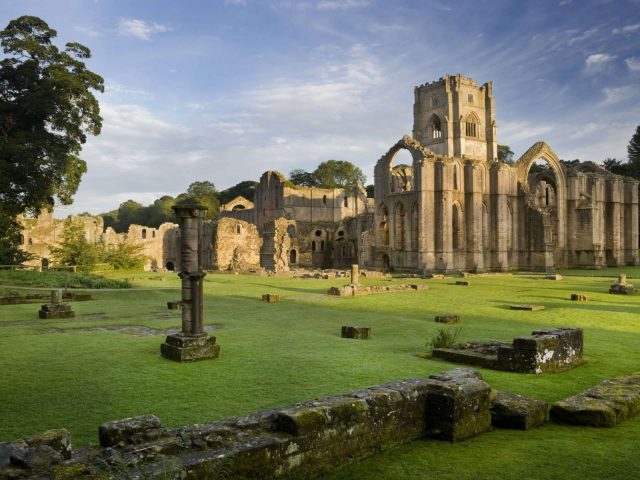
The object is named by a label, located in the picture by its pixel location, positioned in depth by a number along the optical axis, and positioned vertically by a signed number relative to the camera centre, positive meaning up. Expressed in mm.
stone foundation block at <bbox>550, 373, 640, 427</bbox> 5230 -1606
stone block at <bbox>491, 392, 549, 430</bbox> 5219 -1644
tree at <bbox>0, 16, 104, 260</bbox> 26438 +7789
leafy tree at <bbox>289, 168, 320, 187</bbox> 89688 +13668
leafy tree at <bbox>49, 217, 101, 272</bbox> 32438 +163
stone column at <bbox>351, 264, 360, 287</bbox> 22094 -910
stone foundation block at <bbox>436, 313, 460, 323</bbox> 12531 -1587
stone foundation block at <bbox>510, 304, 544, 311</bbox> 14852 -1559
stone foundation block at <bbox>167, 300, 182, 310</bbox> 15058 -1501
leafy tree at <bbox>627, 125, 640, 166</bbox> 70900 +15245
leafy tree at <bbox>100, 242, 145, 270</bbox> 37625 -197
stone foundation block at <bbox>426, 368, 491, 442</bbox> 4926 -1519
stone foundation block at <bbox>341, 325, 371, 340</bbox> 10344 -1584
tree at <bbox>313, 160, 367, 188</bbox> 86375 +13662
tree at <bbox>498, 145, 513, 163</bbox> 85875 +17074
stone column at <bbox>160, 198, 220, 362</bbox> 8355 -772
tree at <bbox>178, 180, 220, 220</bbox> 76438 +10470
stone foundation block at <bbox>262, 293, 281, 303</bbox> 17359 -1495
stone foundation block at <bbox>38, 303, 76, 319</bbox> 12805 -1427
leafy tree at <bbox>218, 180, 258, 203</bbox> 85375 +10830
